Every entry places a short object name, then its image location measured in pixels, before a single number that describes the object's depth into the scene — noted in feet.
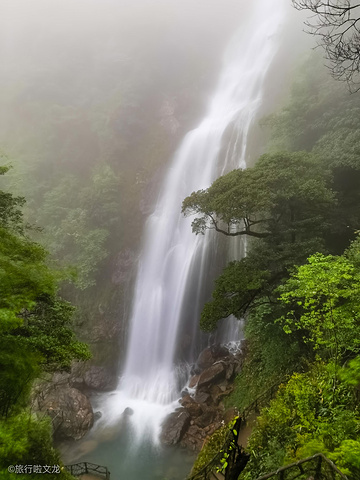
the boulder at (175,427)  42.42
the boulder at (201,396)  46.53
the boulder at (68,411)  46.80
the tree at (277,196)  36.35
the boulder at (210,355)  53.62
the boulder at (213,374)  48.62
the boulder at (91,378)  59.57
